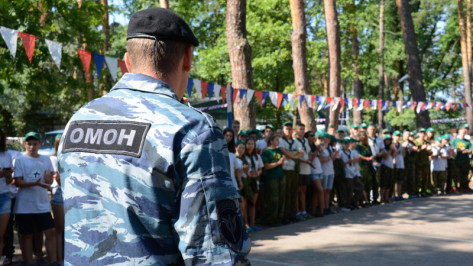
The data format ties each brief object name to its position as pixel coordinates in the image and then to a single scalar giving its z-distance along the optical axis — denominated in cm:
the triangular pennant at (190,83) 1182
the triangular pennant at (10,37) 777
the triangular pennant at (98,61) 912
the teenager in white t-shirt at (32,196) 662
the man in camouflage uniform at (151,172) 158
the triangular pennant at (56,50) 837
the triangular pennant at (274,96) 1457
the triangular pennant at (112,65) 903
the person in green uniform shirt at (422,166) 1582
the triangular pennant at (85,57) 901
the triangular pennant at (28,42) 816
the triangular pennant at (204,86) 1186
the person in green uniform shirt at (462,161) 1700
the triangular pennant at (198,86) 1164
